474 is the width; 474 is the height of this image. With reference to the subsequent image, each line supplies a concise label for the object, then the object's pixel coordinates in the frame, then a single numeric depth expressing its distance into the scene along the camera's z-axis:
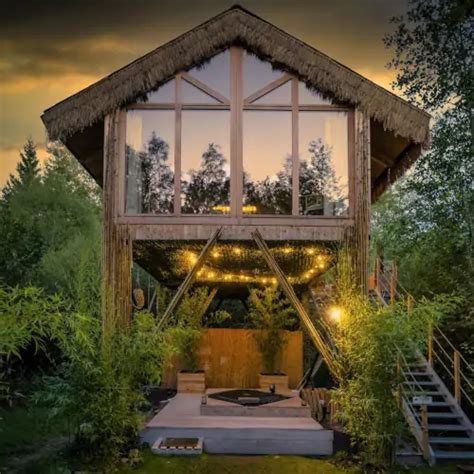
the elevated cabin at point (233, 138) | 8.15
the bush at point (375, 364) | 6.89
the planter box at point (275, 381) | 12.84
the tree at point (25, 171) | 24.81
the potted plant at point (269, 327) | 13.23
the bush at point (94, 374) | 6.73
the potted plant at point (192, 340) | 12.85
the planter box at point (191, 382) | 12.90
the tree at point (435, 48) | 11.16
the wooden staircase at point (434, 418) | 7.63
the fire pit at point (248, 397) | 9.77
